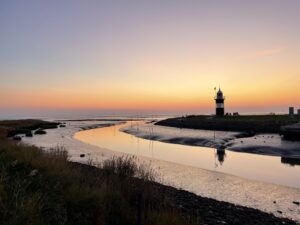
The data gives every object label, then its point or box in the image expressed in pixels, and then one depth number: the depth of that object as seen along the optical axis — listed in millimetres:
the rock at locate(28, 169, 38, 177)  9023
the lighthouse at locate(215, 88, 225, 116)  73250
